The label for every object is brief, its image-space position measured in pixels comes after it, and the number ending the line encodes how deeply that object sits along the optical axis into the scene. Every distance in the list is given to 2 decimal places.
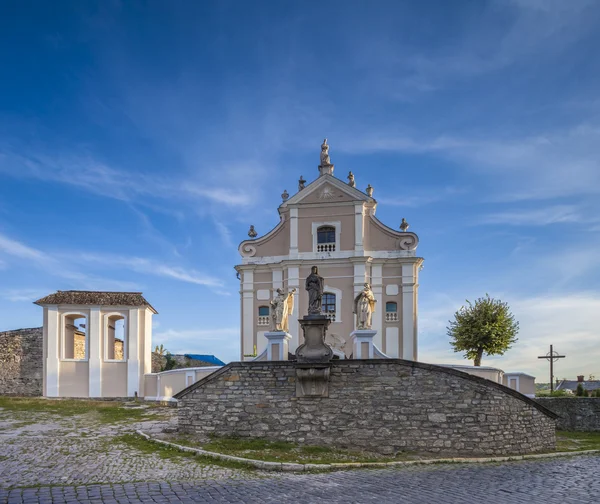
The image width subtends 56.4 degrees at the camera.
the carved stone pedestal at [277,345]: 19.41
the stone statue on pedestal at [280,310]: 19.95
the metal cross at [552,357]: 36.69
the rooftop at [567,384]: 54.00
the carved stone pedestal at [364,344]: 19.08
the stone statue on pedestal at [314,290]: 18.30
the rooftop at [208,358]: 38.69
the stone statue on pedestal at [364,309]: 19.48
